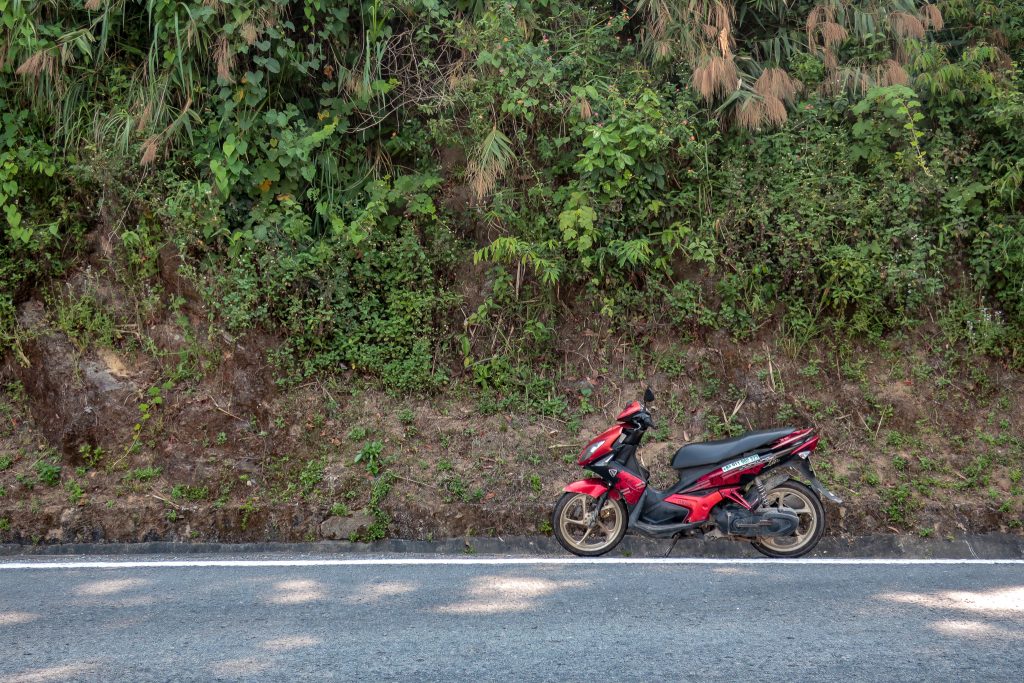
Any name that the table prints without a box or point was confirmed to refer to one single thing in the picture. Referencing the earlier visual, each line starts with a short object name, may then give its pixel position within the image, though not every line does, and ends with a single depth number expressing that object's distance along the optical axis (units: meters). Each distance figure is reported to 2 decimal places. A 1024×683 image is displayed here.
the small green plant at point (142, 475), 9.07
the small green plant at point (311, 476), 8.93
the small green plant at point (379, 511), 8.31
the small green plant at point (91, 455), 9.44
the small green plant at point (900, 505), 8.38
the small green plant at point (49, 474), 9.04
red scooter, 7.17
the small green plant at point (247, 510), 8.45
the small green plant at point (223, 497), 8.59
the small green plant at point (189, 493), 8.80
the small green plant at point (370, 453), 9.24
